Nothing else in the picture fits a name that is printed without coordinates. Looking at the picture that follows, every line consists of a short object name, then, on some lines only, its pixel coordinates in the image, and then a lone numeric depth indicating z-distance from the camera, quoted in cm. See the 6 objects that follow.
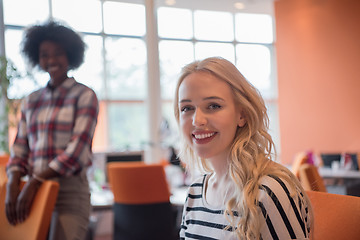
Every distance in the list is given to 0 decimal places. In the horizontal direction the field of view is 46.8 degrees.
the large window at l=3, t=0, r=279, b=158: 724
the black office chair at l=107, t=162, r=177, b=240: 315
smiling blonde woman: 108
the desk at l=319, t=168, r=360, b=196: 402
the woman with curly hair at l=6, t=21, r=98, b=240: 188
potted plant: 548
